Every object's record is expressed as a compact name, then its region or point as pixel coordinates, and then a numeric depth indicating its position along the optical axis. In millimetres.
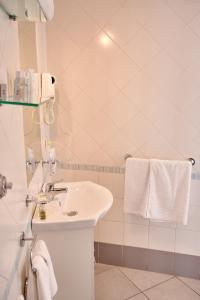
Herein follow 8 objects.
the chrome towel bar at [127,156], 2137
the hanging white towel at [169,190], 1999
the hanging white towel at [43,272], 1218
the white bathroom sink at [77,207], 1507
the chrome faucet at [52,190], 1717
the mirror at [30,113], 1461
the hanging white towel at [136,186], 2055
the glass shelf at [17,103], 861
